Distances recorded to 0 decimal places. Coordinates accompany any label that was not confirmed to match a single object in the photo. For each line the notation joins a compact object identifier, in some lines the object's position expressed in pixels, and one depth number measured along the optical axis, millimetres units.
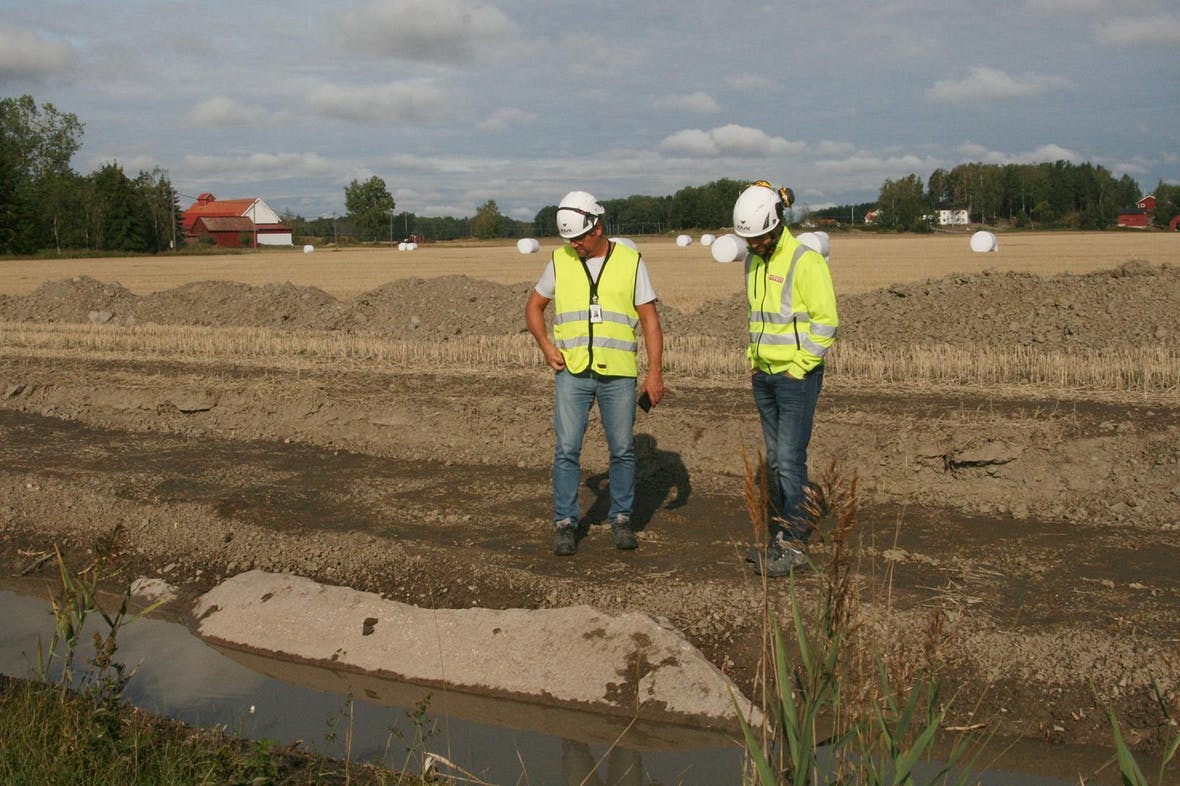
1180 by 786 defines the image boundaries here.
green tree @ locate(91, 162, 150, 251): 78250
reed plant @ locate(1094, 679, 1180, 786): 2768
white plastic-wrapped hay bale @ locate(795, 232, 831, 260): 37688
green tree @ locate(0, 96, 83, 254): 87250
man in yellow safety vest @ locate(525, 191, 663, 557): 6742
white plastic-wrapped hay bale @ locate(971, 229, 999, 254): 49500
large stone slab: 5480
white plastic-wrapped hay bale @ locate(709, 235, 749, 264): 39188
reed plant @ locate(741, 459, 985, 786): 2930
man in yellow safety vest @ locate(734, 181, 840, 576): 6246
